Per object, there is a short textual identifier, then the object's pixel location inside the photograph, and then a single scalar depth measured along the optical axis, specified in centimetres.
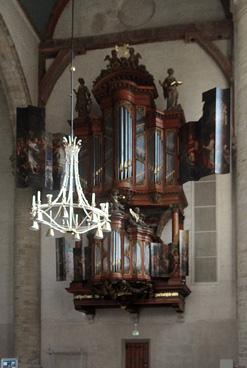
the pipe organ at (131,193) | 1841
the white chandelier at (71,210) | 1370
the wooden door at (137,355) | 1961
